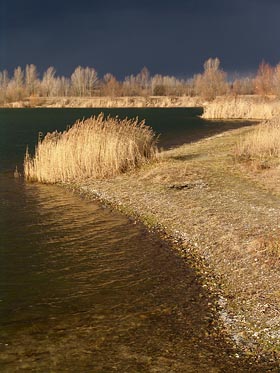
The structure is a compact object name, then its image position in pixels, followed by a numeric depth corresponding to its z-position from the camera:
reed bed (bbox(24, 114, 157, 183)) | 20.14
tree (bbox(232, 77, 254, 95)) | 148.73
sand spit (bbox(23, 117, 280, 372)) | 7.58
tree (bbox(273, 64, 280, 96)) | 73.44
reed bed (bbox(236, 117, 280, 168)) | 20.87
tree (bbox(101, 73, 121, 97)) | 154.56
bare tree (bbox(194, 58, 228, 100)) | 105.19
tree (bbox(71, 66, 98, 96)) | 162.98
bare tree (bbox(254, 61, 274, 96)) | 78.19
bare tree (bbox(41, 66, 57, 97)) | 152.52
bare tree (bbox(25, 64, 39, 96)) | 147.62
